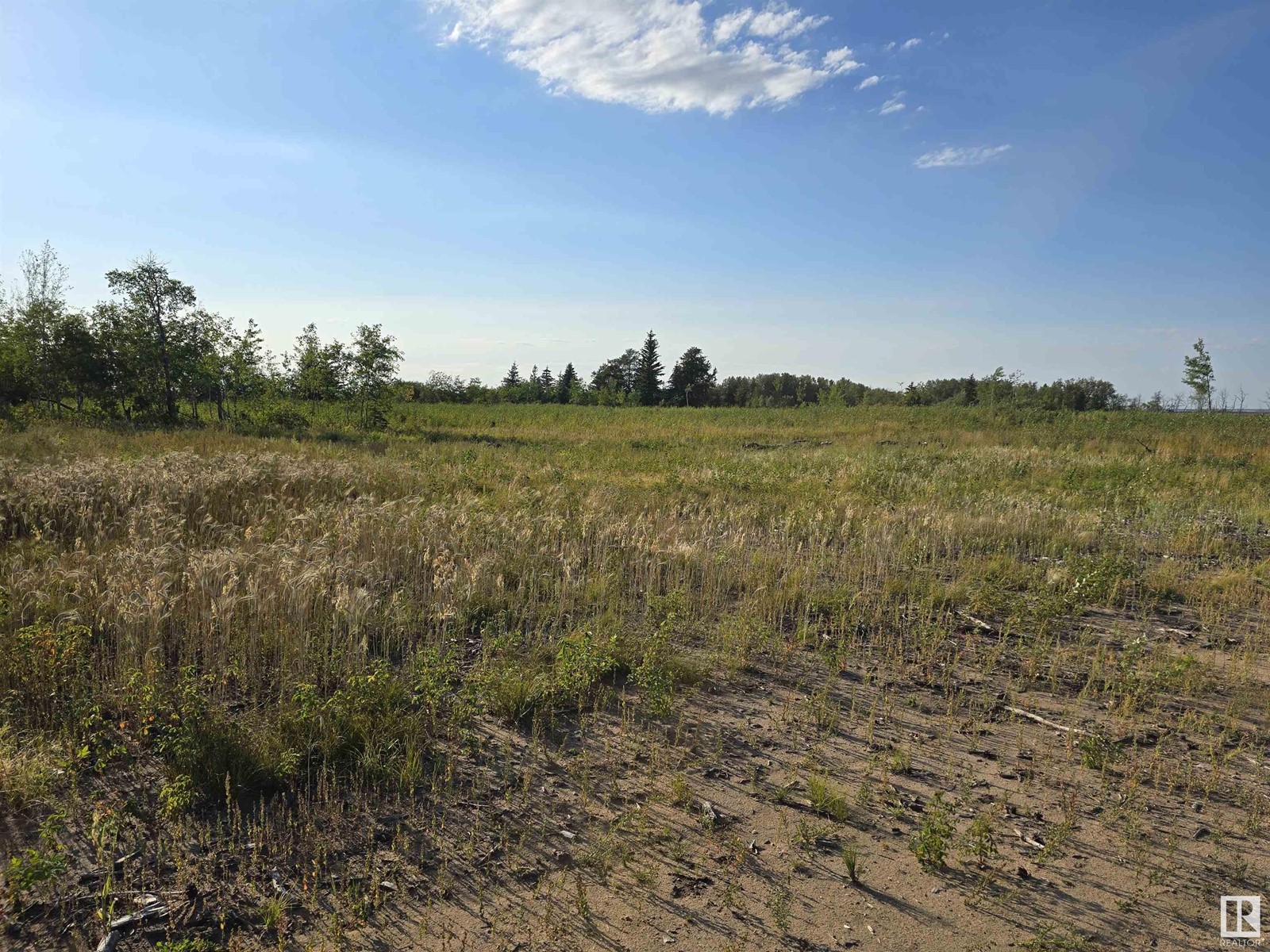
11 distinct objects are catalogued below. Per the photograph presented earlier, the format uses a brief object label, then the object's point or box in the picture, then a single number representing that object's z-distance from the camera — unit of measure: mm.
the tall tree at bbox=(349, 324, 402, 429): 29062
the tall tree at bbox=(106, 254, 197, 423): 24359
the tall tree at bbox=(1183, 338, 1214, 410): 47875
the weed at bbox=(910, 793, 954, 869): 3467
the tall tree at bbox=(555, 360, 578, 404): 103812
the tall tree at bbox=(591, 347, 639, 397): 109062
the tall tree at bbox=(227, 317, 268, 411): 28062
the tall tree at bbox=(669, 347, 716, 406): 100812
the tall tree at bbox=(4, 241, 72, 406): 22438
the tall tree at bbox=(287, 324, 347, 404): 29219
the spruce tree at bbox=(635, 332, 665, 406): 101438
